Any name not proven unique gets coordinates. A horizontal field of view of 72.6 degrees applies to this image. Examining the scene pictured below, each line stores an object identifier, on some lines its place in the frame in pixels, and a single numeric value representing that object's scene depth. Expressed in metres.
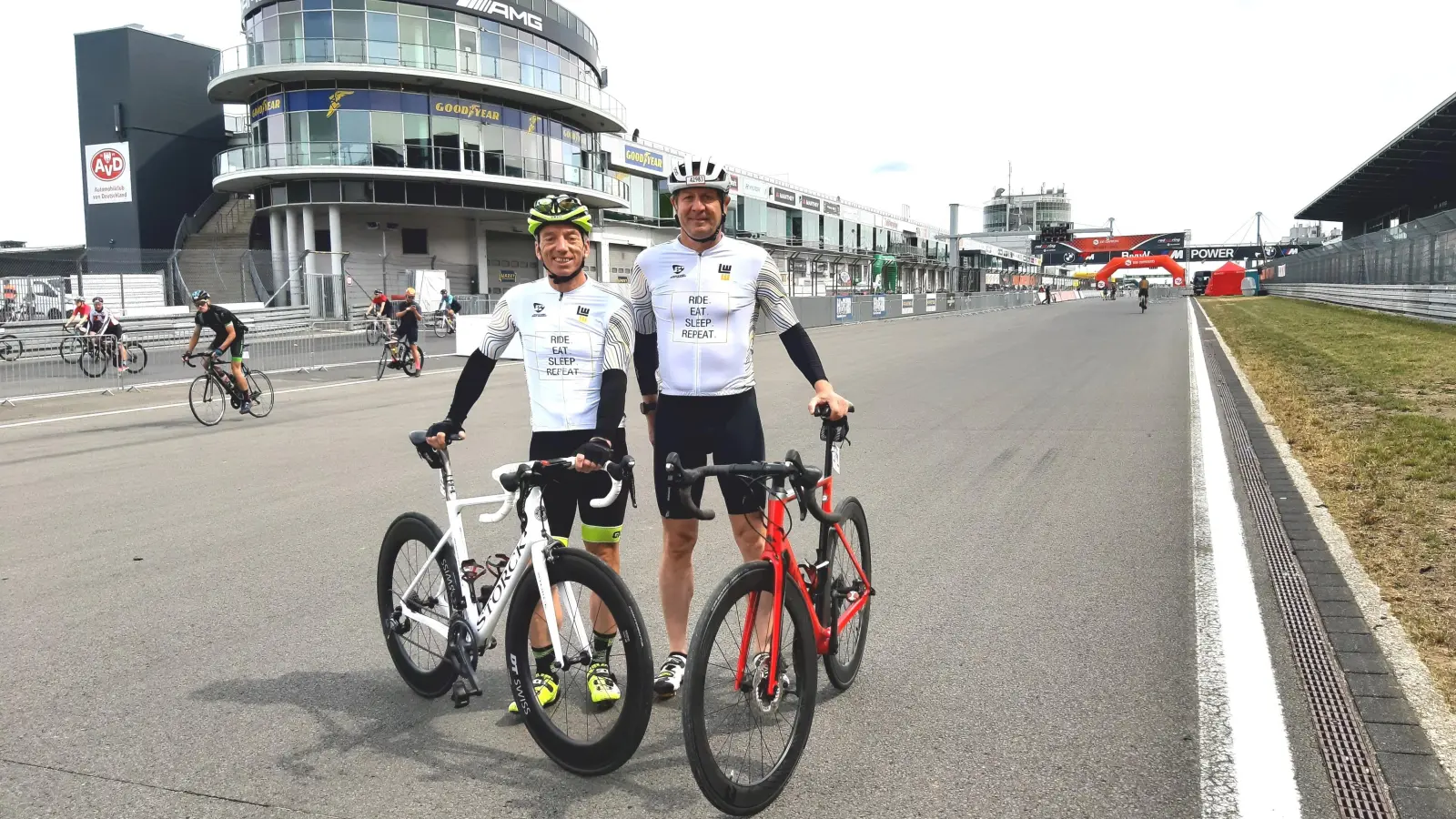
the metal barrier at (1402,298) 23.95
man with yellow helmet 3.68
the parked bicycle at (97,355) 18.70
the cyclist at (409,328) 19.72
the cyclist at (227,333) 12.62
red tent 80.94
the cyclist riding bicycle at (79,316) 20.66
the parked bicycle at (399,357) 19.44
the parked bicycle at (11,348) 18.36
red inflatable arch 106.00
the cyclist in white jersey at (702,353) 3.69
